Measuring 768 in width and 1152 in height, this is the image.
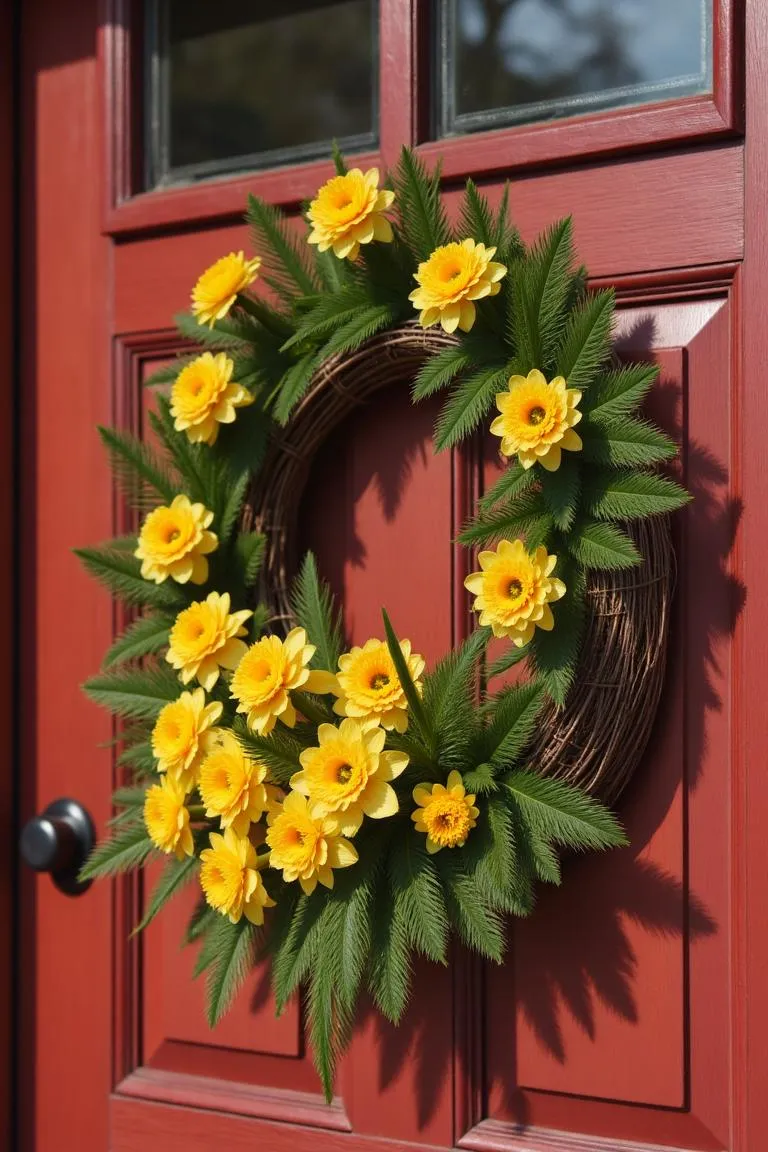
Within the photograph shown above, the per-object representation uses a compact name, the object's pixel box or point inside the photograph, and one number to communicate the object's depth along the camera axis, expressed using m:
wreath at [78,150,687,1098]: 0.99
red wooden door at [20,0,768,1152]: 1.04
